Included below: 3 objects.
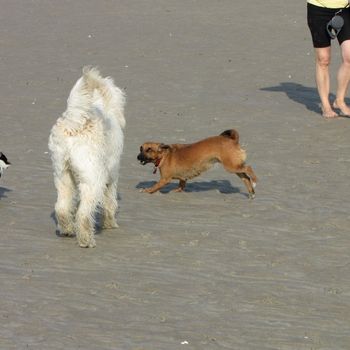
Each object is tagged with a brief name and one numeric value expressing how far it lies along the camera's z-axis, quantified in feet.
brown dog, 62.18
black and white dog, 60.54
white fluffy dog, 50.26
